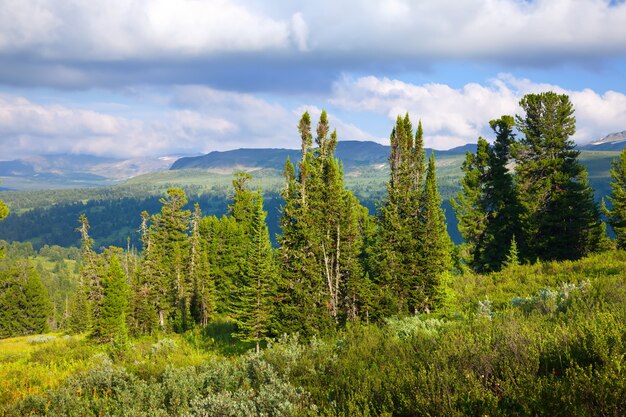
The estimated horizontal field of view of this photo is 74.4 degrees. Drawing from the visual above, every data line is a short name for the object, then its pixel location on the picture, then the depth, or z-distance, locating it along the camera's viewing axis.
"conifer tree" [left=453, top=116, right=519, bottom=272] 40.22
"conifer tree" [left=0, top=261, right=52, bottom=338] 80.06
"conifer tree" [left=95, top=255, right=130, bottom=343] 42.53
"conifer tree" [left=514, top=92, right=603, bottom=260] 35.53
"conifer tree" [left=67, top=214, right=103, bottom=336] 53.72
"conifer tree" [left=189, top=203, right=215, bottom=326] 50.47
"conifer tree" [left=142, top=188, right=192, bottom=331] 51.00
